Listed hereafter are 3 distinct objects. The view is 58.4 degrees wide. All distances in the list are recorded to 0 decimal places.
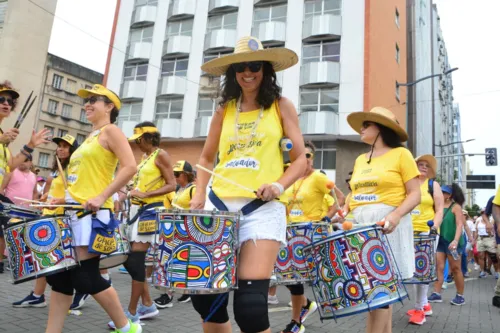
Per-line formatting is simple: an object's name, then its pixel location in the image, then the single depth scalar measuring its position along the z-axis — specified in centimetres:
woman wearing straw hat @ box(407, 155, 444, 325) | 582
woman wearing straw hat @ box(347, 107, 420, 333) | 380
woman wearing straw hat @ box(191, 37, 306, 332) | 260
